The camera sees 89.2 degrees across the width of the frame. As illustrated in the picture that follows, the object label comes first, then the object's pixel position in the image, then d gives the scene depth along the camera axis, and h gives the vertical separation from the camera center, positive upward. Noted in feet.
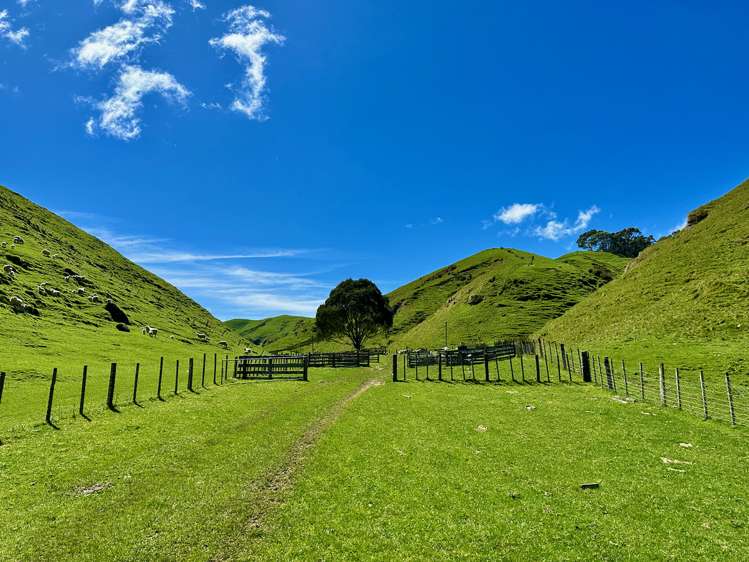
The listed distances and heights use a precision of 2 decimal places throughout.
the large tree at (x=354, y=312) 291.58 +24.51
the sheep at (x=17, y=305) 184.78 +20.32
